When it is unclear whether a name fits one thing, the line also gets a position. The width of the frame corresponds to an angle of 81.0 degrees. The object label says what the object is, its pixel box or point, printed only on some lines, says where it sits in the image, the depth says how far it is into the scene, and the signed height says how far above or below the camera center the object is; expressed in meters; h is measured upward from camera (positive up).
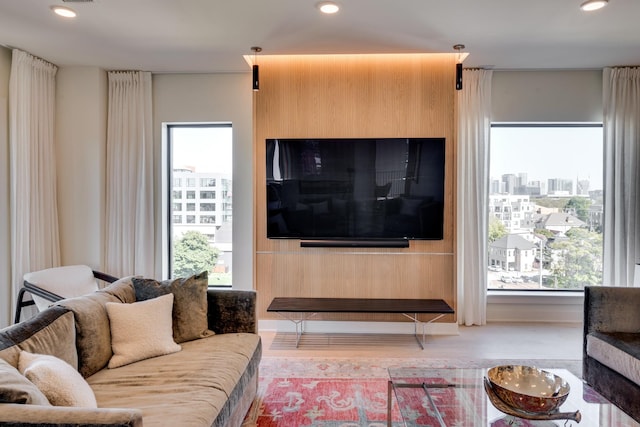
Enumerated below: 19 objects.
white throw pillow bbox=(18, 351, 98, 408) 1.39 -0.68
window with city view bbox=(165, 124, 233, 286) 4.27 +0.12
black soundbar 3.76 -0.38
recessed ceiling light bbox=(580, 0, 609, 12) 2.60 +1.42
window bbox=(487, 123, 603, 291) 4.25 +0.02
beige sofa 1.20 -0.87
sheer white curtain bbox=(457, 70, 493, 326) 4.01 +0.28
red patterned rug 2.31 -1.32
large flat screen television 3.72 +0.19
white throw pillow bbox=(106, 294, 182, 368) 2.11 -0.74
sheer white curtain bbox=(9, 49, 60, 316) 3.40 +0.36
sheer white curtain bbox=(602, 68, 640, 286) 3.90 +0.36
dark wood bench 3.44 -0.96
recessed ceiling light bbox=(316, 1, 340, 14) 2.63 +1.41
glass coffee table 1.71 -0.98
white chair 3.18 -0.73
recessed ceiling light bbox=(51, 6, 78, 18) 2.70 +1.41
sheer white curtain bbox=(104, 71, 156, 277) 4.00 +0.35
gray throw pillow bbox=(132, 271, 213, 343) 2.44 -0.64
